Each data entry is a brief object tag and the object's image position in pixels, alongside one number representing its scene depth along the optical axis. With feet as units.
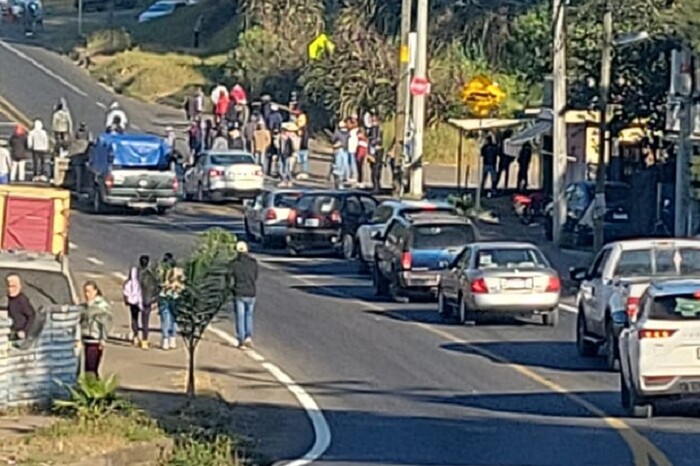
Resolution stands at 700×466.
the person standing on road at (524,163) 175.64
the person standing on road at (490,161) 179.01
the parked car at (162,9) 314.96
